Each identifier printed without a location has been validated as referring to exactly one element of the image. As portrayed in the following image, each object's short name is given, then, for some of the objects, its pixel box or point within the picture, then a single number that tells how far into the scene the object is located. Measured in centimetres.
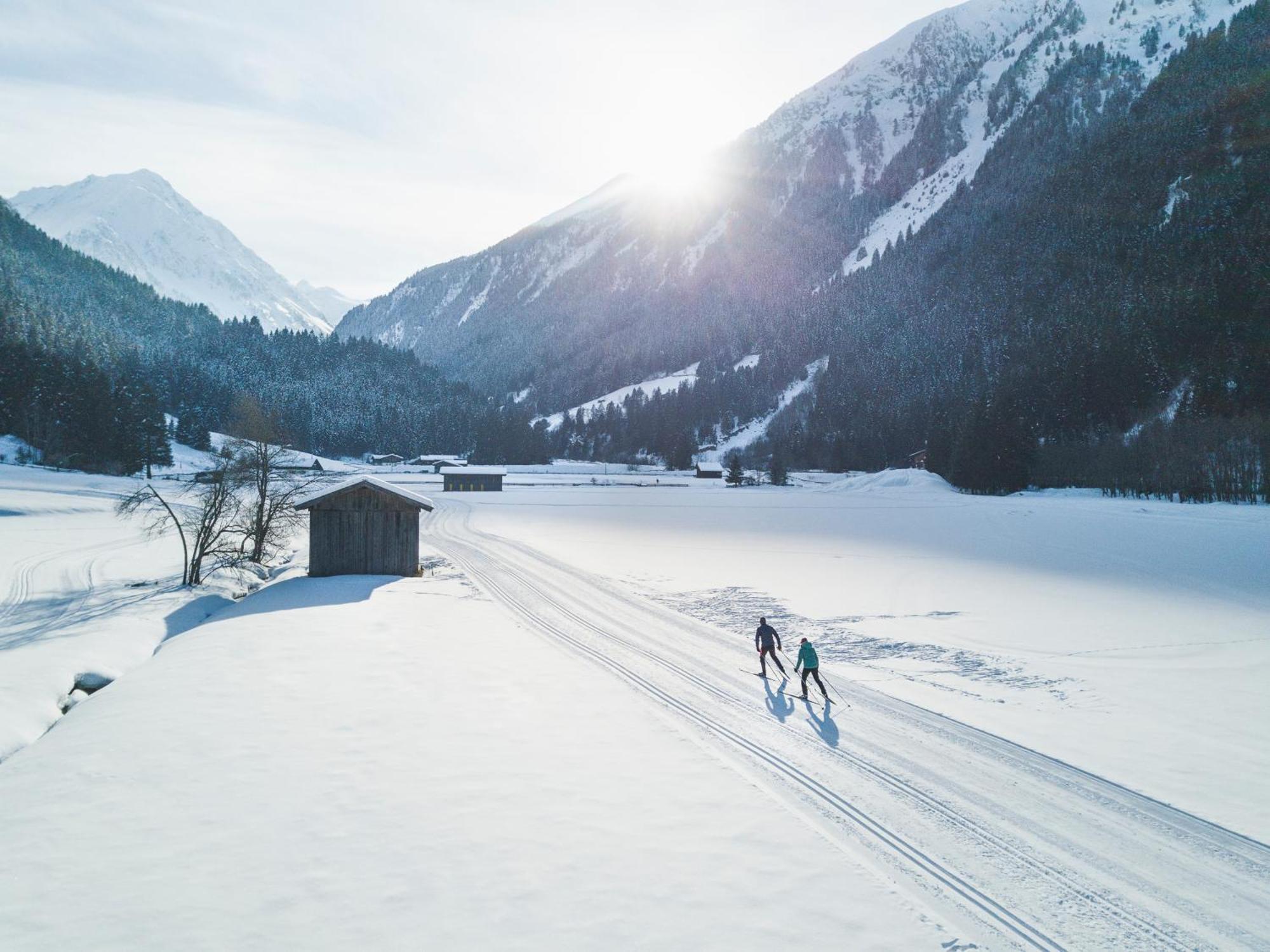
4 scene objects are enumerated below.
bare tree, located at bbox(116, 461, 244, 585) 3309
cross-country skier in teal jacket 1595
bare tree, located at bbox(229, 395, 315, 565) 3700
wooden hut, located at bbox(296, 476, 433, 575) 3247
